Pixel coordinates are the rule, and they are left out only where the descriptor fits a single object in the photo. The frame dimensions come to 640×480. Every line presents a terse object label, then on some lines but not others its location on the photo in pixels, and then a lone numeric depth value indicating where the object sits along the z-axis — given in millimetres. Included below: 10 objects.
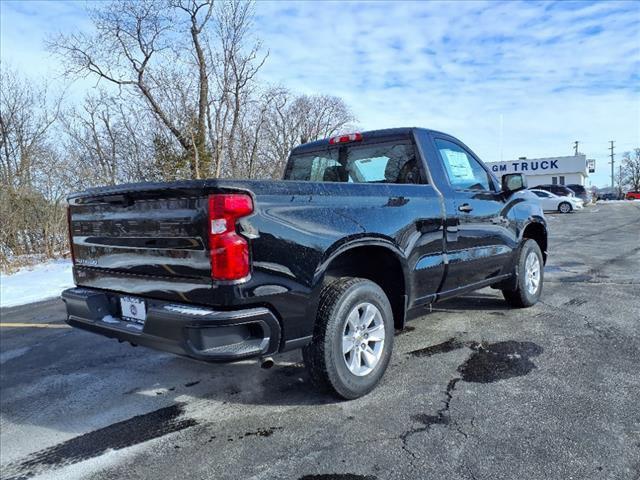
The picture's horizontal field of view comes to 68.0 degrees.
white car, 27969
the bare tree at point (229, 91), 17797
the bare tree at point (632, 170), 83250
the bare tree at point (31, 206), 13742
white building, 50469
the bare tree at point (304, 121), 43766
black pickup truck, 2609
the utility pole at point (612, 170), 83138
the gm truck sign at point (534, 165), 50631
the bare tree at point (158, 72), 17859
